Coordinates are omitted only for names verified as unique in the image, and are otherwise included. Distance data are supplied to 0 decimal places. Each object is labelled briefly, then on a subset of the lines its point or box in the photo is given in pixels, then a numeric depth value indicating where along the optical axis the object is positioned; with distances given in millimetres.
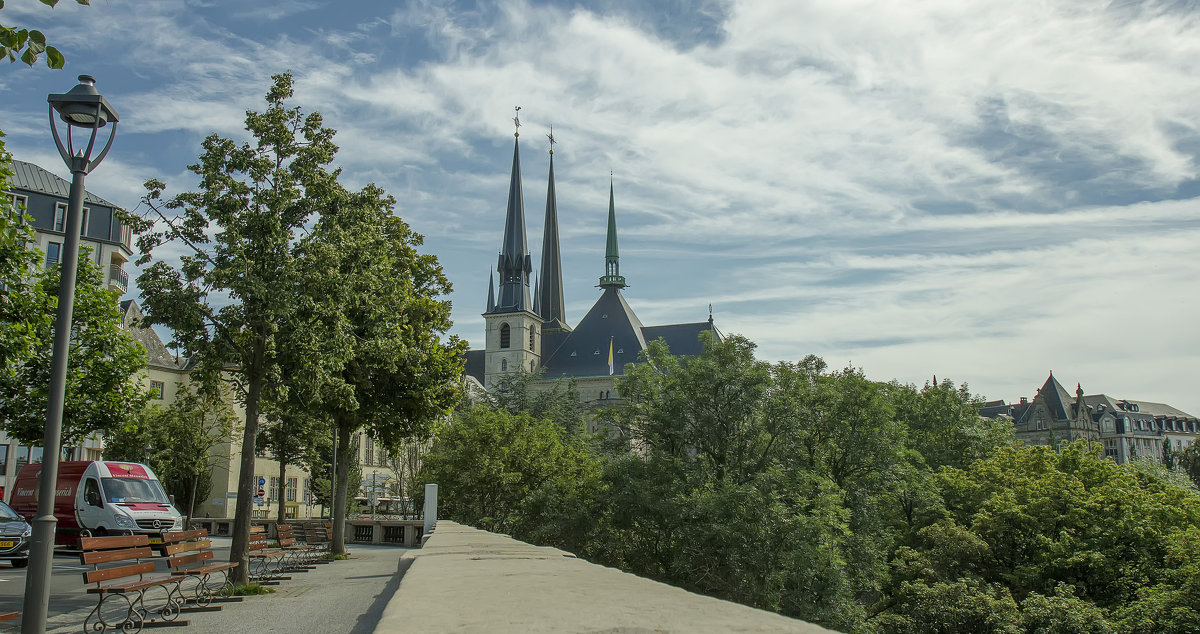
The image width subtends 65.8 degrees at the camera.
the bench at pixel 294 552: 22297
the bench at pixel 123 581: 10773
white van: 26062
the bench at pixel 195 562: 13398
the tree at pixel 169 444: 44156
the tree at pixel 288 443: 42172
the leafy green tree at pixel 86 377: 23828
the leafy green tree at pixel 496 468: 34250
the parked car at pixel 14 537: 22109
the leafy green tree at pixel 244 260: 16500
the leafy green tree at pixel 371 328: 17188
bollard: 16625
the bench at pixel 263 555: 17933
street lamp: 9375
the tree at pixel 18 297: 15992
